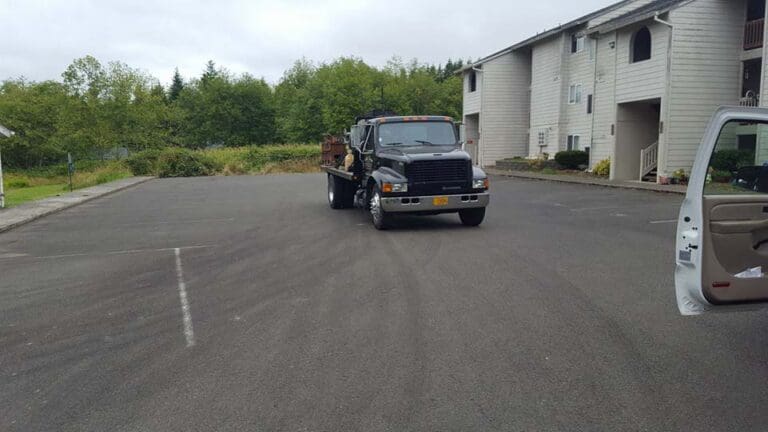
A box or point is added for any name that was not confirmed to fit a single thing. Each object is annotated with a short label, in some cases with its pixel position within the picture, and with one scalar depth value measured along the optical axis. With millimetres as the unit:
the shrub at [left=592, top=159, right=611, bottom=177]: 28188
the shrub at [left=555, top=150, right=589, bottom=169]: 31609
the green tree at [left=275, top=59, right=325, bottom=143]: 72188
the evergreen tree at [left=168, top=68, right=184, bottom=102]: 101312
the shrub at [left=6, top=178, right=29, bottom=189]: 44238
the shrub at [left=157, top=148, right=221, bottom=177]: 43281
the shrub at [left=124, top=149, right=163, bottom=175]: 43188
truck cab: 12664
